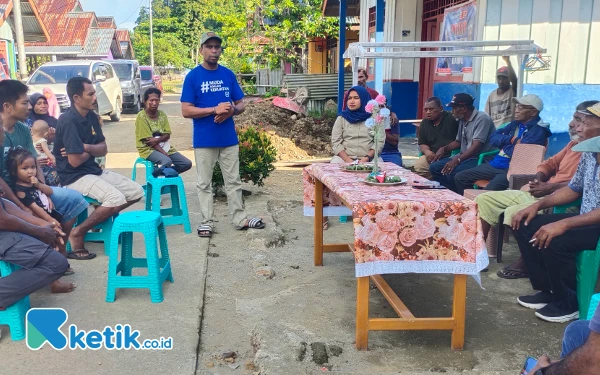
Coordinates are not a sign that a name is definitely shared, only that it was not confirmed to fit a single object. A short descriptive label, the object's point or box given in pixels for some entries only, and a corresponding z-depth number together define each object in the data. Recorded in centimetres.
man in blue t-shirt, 539
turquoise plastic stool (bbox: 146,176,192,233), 572
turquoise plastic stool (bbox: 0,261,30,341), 337
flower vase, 411
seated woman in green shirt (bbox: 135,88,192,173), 644
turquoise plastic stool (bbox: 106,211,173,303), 393
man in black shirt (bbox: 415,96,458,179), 662
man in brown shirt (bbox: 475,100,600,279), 432
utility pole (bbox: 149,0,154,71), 3958
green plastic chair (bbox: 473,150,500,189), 598
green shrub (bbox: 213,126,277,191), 695
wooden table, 330
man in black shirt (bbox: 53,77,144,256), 476
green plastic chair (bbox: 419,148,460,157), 653
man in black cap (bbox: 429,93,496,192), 605
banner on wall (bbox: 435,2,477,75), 877
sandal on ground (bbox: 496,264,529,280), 455
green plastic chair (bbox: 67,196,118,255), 499
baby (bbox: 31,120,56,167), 587
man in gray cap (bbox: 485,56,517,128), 669
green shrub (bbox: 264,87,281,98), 1874
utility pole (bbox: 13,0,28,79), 1581
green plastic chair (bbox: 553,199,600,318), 347
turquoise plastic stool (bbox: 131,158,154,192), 650
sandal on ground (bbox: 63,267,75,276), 448
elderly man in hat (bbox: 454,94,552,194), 530
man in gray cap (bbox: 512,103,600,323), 352
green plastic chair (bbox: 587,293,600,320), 276
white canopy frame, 611
